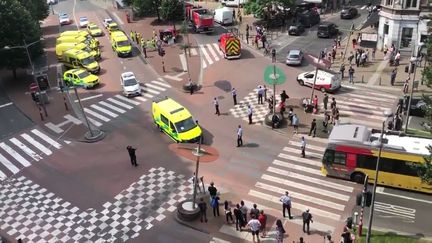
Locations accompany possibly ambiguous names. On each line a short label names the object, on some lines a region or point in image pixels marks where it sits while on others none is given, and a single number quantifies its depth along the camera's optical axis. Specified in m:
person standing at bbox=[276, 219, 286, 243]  23.52
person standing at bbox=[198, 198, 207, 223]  26.19
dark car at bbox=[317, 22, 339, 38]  58.19
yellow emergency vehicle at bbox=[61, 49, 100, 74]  52.22
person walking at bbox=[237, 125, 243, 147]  33.88
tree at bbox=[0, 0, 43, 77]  48.06
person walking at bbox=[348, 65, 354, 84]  44.09
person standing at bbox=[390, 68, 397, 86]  42.78
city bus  26.91
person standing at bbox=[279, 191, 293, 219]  25.56
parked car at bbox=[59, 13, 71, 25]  77.94
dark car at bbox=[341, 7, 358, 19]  66.44
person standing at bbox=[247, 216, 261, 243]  23.75
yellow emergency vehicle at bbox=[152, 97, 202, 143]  34.50
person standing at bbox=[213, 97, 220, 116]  39.59
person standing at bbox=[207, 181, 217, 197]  27.06
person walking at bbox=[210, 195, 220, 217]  26.43
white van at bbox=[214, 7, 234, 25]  67.81
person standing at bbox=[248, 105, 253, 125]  37.75
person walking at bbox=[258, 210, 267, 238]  24.62
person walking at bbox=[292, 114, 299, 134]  35.59
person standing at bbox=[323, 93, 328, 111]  38.47
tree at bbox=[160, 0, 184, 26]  67.50
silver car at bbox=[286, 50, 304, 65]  49.38
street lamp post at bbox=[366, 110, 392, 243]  19.95
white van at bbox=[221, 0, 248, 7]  78.62
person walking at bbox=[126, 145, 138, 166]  32.22
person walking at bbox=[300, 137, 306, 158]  32.22
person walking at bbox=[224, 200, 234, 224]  26.00
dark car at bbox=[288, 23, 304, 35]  60.69
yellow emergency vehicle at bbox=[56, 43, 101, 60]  55.63
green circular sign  37.50
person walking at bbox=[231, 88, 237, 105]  41.53
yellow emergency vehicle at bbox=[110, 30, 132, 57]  57.09
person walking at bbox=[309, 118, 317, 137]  34.72
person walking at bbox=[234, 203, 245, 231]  24.99
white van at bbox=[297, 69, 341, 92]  42.16
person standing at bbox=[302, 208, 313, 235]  24.47
